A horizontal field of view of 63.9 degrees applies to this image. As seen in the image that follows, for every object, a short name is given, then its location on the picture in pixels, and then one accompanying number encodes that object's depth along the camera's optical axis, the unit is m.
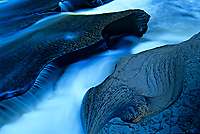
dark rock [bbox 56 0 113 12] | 5.29
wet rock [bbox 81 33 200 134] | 1.50
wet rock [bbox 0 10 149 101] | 2.74
